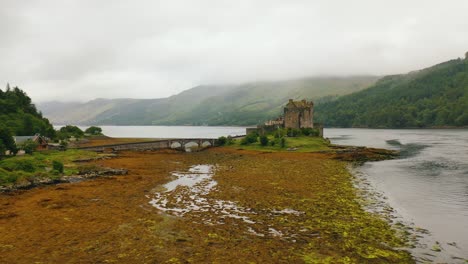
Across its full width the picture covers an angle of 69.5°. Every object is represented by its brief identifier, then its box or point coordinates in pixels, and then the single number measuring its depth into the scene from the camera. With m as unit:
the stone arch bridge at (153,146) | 118.68
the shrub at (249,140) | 129.75
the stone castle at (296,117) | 161.62
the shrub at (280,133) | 134.48
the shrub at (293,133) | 138.25
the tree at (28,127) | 137.62
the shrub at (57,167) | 62.69
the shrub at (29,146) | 89.06
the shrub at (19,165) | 60.44
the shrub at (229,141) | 139.66
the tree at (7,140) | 81.00
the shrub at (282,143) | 114.25
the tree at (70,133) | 166.29
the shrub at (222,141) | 141.62
